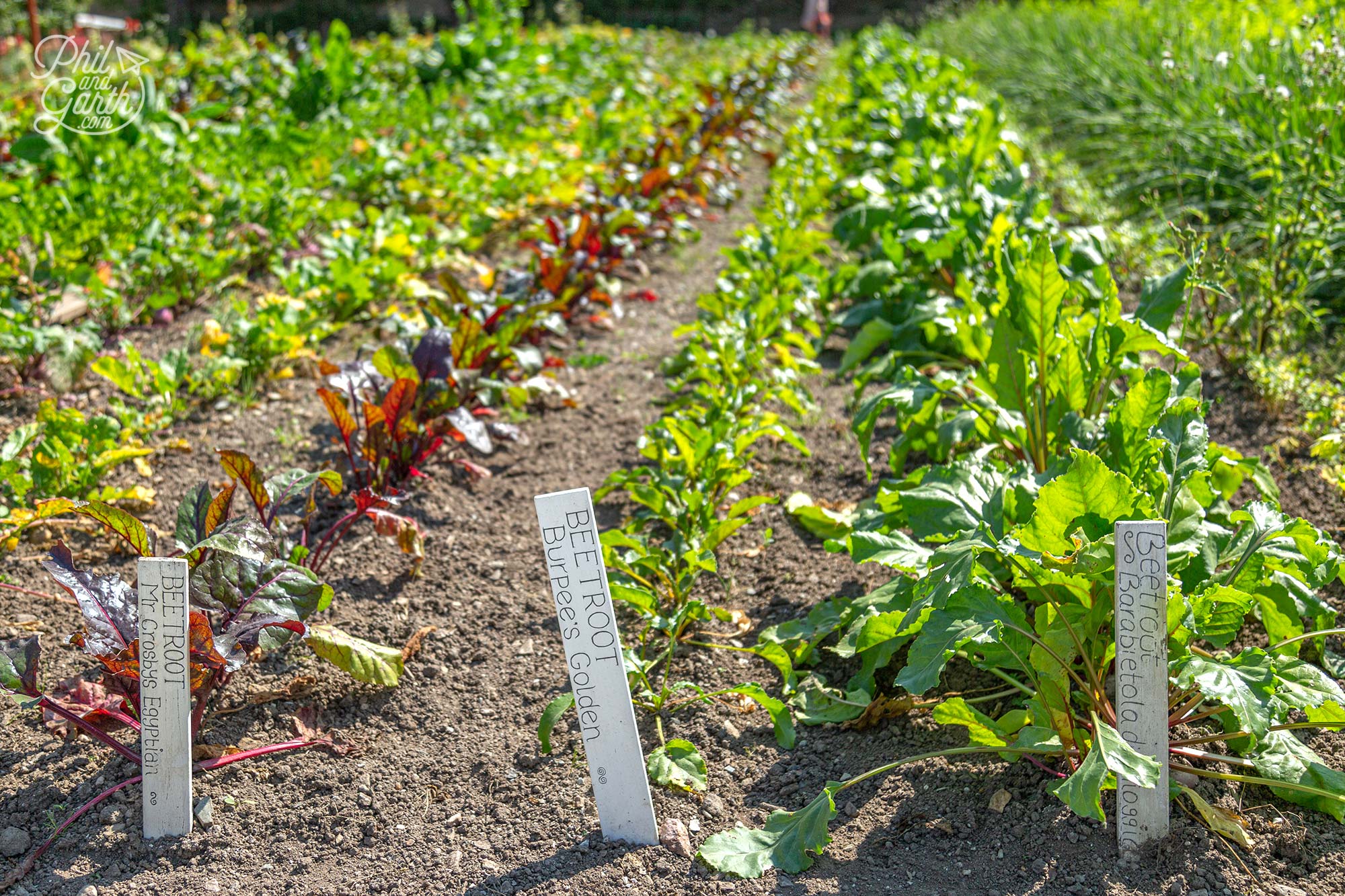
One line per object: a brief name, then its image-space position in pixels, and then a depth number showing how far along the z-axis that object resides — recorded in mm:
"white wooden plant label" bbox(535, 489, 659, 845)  1758
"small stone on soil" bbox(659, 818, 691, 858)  1909
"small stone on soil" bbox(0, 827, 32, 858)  1876
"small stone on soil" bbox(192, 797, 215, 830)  1949
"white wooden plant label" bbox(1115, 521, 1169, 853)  1598
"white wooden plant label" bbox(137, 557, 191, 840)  1776
